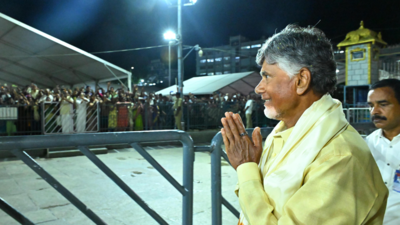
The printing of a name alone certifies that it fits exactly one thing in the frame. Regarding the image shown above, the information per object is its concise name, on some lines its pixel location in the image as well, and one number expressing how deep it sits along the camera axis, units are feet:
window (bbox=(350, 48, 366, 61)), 52.34
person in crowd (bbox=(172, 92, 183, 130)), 40.01
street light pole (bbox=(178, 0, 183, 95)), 46.01
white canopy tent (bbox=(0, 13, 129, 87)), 39.92
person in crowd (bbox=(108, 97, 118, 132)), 33.58
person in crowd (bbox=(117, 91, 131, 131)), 34.22
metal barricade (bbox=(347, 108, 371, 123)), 37.81
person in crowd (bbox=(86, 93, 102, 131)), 31.96
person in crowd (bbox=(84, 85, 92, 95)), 38.07
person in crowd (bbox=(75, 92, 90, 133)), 31.01
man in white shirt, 7.18
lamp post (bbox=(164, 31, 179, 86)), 51.41
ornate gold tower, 51.39
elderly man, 3.37
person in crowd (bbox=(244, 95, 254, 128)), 44.06
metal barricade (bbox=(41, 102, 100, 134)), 29.50
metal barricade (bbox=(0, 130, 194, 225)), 5.16
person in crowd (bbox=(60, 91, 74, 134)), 30.04
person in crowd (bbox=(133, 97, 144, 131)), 36.17
